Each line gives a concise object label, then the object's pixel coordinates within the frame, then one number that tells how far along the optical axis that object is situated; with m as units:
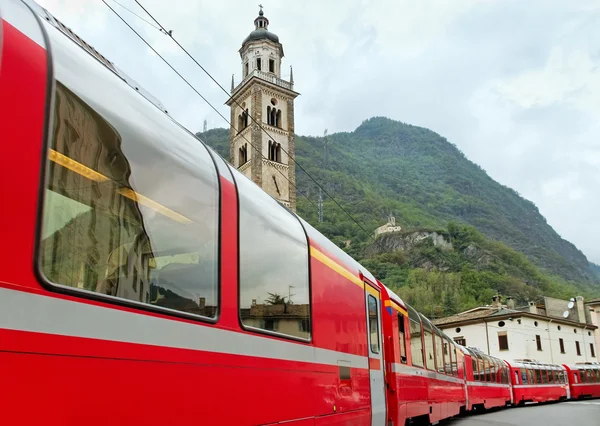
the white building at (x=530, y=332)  46.25
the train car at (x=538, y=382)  28.38
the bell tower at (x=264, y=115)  65.88
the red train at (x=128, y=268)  2.41
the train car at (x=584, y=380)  35.62
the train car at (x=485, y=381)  19.17
